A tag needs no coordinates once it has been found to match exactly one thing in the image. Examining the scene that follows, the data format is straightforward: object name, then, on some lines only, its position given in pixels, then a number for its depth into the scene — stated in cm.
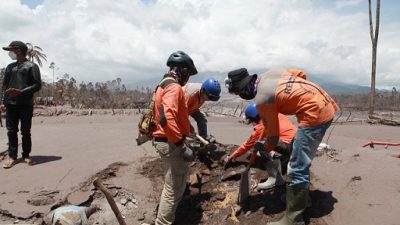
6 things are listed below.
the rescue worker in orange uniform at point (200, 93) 513
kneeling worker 462
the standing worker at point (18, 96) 597
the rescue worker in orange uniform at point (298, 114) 356
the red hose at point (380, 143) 632
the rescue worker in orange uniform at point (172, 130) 383
